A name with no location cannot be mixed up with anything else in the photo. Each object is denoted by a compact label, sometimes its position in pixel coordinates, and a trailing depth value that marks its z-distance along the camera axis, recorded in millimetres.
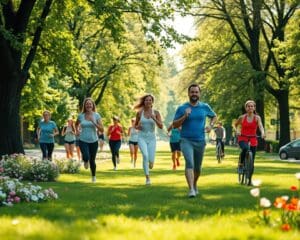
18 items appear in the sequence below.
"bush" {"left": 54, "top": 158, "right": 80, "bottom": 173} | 20266
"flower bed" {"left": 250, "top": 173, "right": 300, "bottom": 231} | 6164
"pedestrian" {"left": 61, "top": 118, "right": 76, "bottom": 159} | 27017
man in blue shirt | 11642
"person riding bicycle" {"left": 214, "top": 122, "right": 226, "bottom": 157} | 30875
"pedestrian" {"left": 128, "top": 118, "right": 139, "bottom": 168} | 26375
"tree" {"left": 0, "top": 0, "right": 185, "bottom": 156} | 19328
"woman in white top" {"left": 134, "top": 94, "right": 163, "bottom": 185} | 15039
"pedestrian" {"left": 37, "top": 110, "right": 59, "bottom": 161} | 21000
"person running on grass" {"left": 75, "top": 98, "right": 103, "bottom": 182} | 15898
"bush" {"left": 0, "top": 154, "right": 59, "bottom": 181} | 16169
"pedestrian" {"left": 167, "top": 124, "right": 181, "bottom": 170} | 23344
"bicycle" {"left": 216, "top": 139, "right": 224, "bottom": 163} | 30456
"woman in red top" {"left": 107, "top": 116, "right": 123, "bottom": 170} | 23875
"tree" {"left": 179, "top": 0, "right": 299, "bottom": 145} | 42656
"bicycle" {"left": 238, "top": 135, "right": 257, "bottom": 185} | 14695
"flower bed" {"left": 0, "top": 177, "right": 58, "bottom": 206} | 9578
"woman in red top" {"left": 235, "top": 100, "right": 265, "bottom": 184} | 14680
